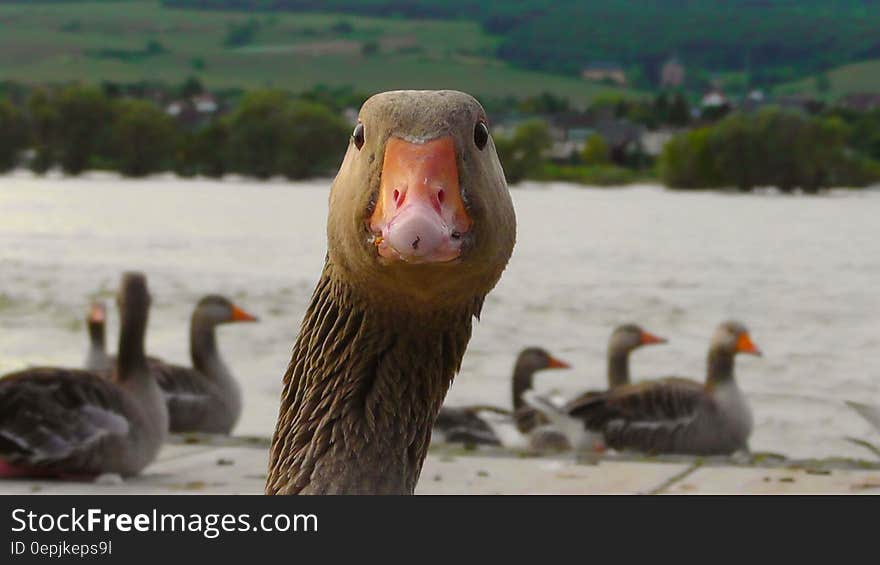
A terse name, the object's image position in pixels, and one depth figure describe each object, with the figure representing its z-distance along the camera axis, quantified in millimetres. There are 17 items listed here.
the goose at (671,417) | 9438
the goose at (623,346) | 11680
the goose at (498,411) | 9773
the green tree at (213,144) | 50719
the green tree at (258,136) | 48938
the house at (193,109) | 52688
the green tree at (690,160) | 48250
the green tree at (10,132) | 50719
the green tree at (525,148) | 43531
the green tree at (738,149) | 46625
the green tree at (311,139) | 45562
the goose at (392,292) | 2369
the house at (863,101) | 49397
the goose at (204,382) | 9992
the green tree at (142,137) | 49750
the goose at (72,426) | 7133
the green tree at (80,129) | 50844
